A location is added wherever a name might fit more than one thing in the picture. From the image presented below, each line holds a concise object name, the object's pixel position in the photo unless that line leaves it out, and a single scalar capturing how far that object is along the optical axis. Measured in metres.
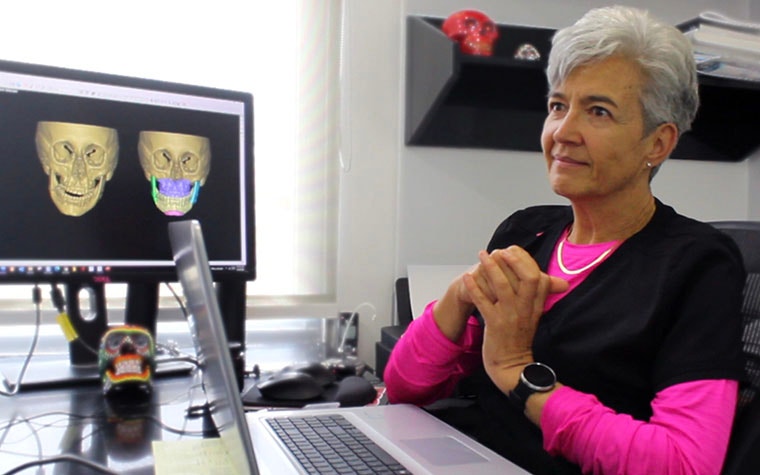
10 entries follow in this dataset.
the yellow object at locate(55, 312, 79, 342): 1.22
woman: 0.81
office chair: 0.77
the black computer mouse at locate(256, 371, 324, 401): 1.14
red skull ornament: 1.49
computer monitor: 1.15
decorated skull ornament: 1.10
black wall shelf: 1.49
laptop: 0.50
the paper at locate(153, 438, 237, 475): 0.76
